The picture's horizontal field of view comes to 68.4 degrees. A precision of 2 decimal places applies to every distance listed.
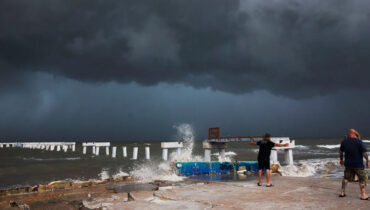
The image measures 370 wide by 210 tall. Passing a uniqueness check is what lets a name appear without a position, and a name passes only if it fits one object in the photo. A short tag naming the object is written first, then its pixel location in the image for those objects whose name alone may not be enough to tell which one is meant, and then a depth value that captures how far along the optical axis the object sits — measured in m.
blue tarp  12.05
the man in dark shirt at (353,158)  6.23
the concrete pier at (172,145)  27.42
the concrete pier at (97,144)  48.67
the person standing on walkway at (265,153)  8.68
